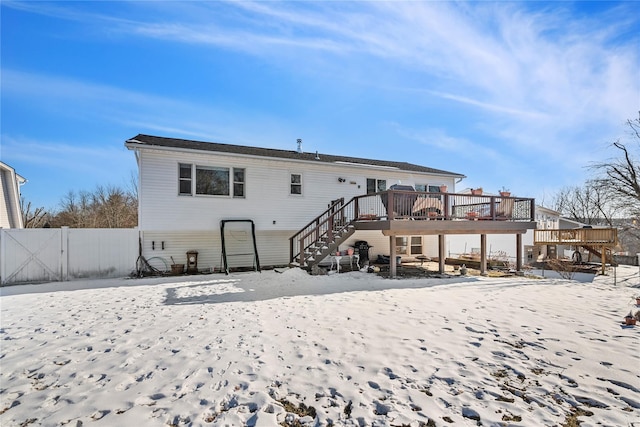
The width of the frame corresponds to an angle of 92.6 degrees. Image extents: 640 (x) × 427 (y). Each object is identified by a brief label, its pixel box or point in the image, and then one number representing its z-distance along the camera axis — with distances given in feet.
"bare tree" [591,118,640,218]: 59.72
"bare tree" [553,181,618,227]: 112.88
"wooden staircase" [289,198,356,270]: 35.94
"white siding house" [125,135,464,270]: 35.06
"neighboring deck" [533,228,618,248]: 53.62
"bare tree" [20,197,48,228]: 62.95
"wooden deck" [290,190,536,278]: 34.12
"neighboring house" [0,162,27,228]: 50.60
